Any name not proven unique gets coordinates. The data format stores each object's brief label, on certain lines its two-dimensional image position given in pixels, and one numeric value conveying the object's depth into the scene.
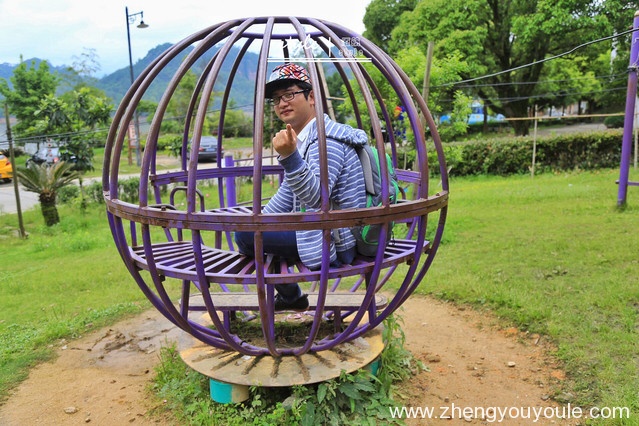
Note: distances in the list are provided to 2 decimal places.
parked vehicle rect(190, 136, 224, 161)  21.67
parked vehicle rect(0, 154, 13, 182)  18.06
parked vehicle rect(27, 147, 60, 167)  19.52
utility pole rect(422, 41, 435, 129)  5.93
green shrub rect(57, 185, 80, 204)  12.59
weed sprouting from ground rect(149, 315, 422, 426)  2.55
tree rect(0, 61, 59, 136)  23.45
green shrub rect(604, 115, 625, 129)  24.83
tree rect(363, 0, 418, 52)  23.41
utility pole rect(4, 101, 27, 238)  9.01
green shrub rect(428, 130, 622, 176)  12.62
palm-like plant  9.89
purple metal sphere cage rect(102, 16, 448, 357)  2.10
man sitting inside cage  2.37
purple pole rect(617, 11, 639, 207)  6.43
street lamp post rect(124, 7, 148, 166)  16.60
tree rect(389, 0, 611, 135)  15.60
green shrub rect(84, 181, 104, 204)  12.46
